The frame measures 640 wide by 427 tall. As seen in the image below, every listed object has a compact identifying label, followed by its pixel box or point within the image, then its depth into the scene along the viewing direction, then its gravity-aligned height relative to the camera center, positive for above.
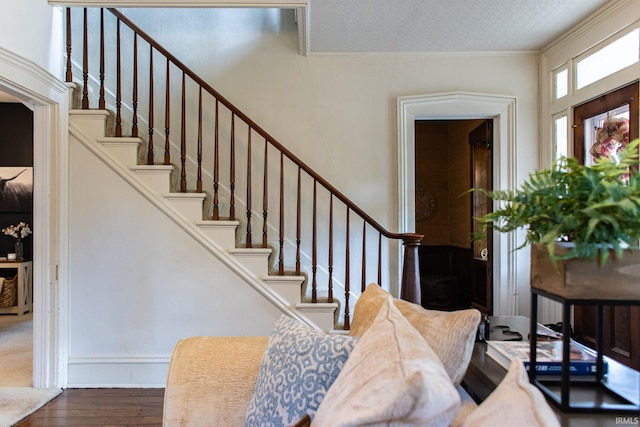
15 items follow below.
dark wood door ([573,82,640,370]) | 2.66 +0.47
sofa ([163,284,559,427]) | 0.76 -0.39
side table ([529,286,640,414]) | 0.99 -0.48
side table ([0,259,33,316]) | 4.93 -0.84
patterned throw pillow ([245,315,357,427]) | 1.11 -0.46
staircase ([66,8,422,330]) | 3.73 +0.42
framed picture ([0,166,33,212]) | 5.29 +0.31
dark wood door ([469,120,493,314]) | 3.85 +0.10
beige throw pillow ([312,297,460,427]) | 0.74 -0.34
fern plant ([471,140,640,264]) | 0.91 +0.01
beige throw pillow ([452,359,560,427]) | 0.74 -0.37
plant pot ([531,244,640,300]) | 0.96 -0.15
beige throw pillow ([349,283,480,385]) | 1.11 -0.34
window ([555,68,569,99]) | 3.39 +1.10
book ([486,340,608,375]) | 1.16 -0.45
